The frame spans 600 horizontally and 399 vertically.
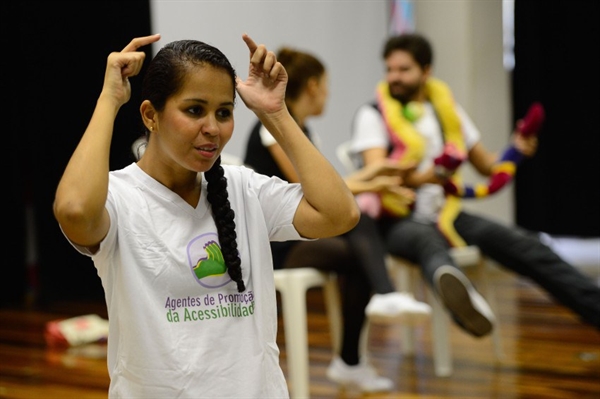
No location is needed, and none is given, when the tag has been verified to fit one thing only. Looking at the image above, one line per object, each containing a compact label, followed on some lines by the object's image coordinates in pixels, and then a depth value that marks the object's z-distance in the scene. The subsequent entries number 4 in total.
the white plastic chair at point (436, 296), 5.33
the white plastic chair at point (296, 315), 4.57
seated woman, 4.73
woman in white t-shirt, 2.20
